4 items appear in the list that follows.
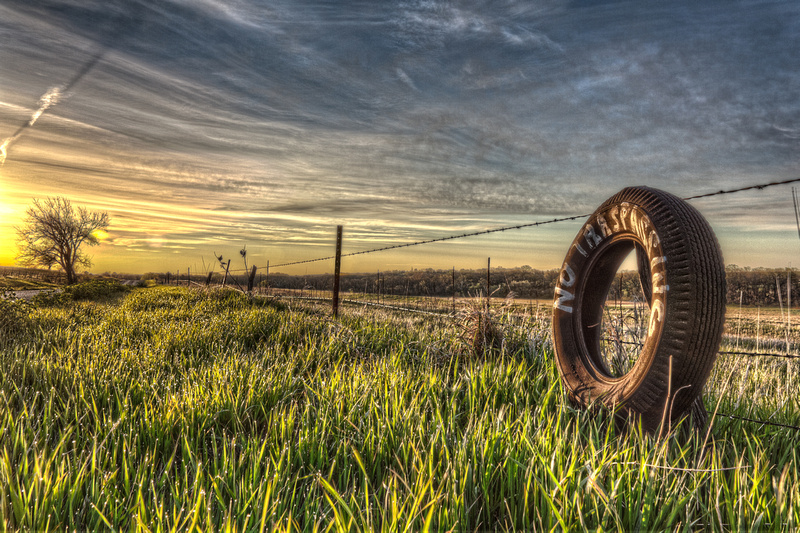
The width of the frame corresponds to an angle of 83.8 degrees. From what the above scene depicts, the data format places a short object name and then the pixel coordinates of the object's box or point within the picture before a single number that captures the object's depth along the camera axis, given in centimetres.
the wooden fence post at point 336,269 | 827
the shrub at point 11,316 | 711
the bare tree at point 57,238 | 3750
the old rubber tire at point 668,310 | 264
